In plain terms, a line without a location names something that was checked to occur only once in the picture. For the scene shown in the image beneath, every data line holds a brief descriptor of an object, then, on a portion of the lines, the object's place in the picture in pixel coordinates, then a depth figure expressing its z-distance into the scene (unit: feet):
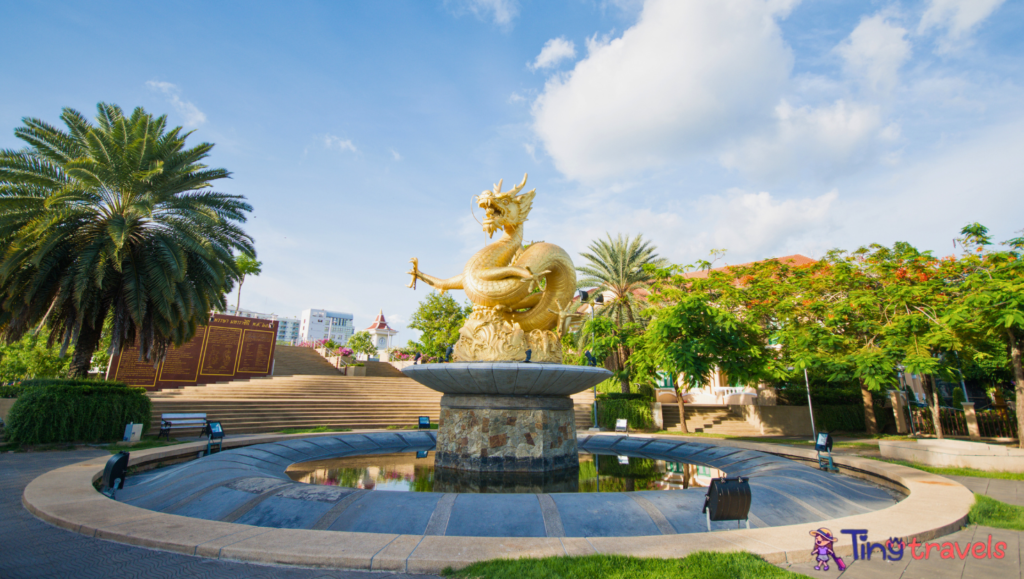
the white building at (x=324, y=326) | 541.34
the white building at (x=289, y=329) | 593.22
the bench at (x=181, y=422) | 46.16
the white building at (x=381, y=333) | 213.66
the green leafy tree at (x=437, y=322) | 110.63
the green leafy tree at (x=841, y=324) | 46.96
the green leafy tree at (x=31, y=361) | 82.88
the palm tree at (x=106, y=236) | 43.55
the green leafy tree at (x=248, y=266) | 135.52
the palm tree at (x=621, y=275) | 87.51
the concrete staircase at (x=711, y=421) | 75.23
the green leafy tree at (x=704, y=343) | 57.00
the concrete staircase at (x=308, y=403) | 60.54
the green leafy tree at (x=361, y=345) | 171.14
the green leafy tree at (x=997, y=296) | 35.04
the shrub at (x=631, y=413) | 77.00
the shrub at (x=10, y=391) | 52.60
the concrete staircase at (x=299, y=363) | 107.08
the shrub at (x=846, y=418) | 76.13
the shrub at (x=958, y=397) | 84.08
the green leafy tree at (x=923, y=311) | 43.14
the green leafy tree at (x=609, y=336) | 71.05
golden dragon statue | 31.58
